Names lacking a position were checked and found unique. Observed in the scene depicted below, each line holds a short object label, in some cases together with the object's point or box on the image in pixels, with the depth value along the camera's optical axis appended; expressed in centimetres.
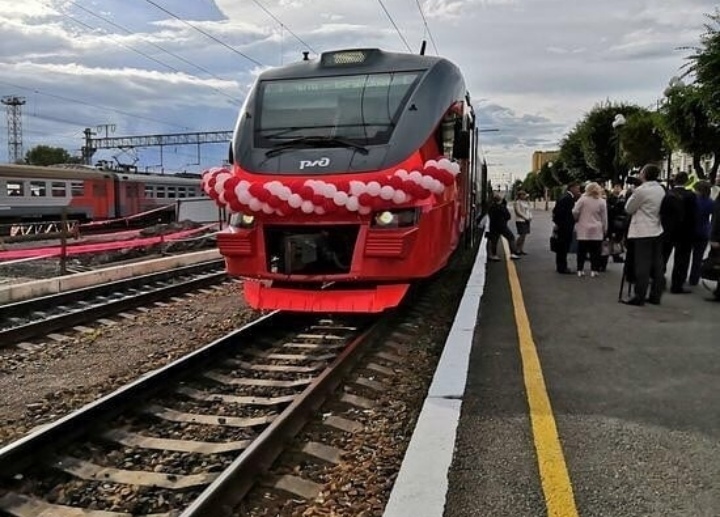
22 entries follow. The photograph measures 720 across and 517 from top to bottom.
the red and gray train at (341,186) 683
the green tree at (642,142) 3297
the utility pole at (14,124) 8362
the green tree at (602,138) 4419
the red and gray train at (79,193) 2602
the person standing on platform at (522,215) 1424
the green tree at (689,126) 2211
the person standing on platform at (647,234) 850
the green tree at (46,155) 8938
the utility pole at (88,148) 7038
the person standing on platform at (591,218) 1102
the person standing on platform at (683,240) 953
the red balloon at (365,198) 671
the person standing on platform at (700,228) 973
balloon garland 672
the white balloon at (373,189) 670
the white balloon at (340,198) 671
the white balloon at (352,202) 672
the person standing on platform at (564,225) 1191
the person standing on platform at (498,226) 1384
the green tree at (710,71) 1781
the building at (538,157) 13349
